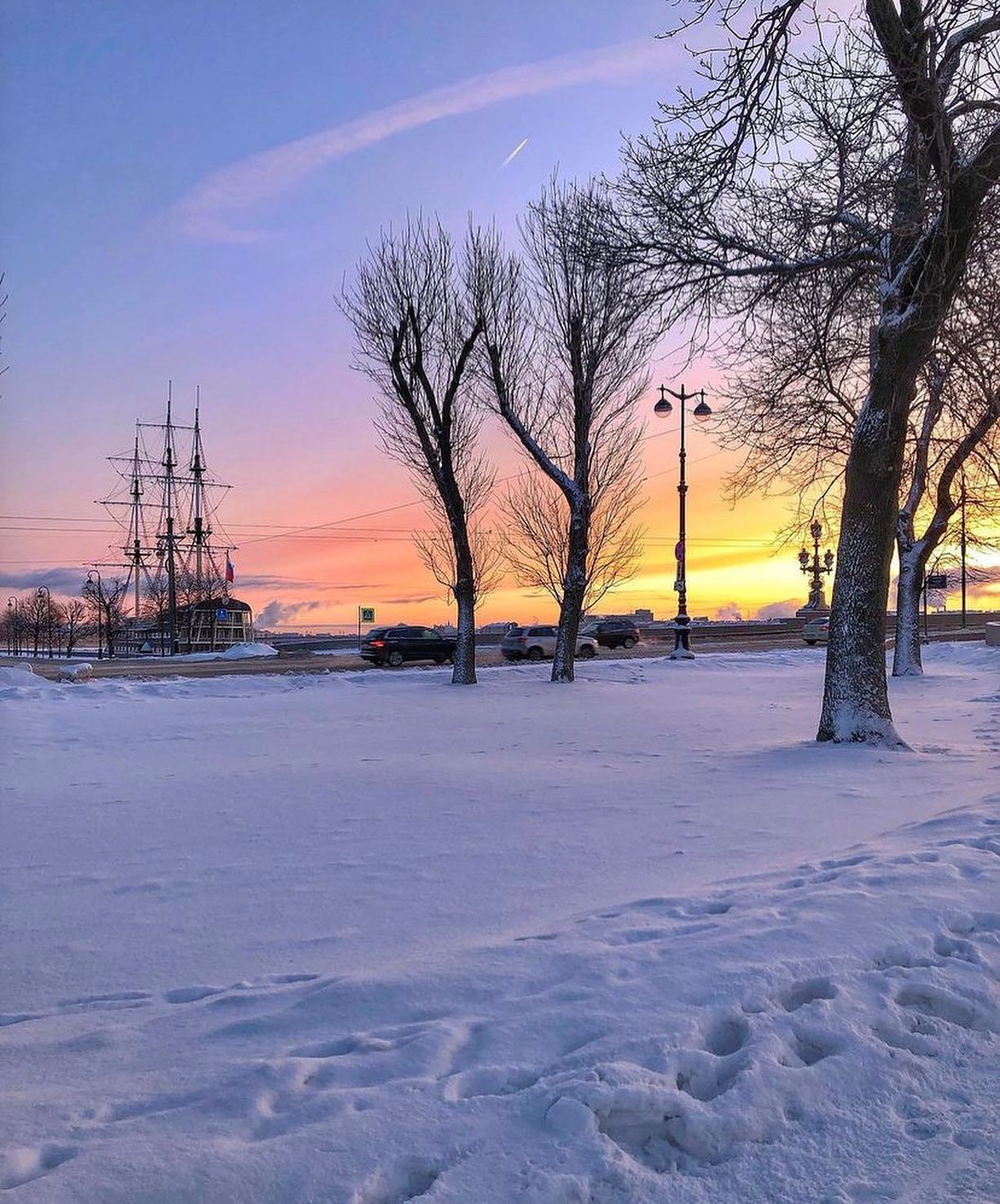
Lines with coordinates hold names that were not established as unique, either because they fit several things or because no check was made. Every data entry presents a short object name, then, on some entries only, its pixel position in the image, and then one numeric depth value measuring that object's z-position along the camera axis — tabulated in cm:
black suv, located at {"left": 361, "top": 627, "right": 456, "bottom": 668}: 3444
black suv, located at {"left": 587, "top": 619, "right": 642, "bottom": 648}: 4544
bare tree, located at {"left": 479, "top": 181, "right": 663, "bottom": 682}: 2169
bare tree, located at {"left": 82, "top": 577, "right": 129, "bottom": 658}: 6881
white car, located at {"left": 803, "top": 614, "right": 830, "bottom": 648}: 4366
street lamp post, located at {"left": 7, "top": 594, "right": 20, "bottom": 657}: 9861
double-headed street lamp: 3145
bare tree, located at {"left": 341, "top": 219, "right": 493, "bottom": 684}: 2209
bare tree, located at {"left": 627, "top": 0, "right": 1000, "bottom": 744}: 812
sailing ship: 6069
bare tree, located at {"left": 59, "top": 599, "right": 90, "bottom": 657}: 10359
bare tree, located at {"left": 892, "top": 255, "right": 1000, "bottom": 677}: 996
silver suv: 3838
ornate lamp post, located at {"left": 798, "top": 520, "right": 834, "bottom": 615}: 6224
